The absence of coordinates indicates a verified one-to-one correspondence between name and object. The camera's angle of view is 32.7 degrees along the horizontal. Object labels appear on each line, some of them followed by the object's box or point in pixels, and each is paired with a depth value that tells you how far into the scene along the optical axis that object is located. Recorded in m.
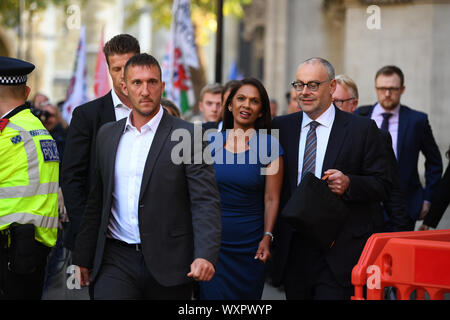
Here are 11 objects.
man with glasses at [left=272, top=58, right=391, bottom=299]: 5.09
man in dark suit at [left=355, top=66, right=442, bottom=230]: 7.25
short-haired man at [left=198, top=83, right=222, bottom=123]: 8.34
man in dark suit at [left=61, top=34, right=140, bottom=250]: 5.28
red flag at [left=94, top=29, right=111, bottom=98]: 11.34
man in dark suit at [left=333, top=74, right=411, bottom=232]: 5.98
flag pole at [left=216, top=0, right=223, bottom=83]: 10.20
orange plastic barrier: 3.60
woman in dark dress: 5.68
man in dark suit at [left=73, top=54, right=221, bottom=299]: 4.38
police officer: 4.79
